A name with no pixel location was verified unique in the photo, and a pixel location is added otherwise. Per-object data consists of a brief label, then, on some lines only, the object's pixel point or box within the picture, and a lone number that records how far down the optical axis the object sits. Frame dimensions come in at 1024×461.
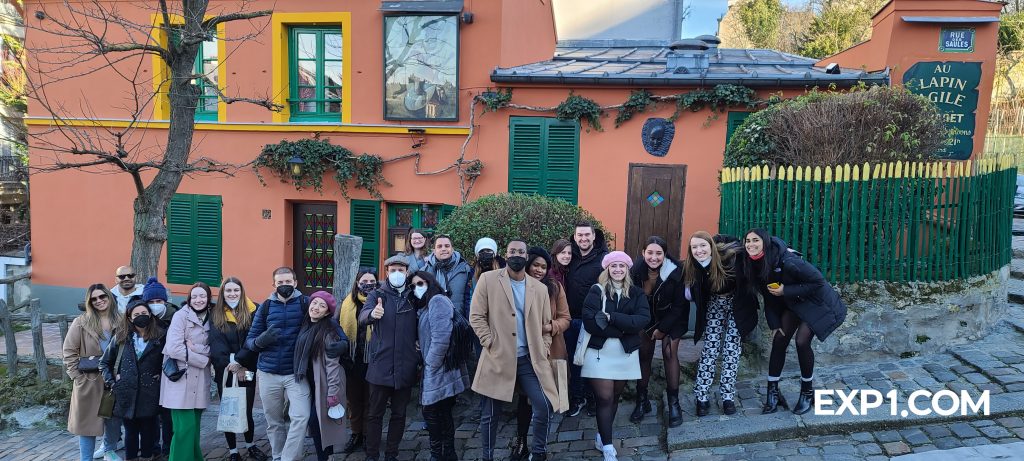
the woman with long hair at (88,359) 5.80
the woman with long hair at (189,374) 5.57
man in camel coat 5.18
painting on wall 10.31
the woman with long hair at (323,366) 5.40
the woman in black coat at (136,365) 5.63
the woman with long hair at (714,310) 5.51
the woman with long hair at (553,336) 5.32
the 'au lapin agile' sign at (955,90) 9.16
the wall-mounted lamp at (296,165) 10.60
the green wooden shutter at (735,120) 9.55
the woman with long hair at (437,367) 5.30
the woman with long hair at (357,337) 5.67
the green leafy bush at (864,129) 6.48
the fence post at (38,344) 7.50
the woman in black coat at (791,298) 5.30
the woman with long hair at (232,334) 5.67
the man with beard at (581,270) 5.86
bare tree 7.00
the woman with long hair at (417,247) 6.69
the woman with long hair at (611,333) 5.20
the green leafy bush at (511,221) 6.79
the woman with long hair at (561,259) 5.78
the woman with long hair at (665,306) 5.51
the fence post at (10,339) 7.58
